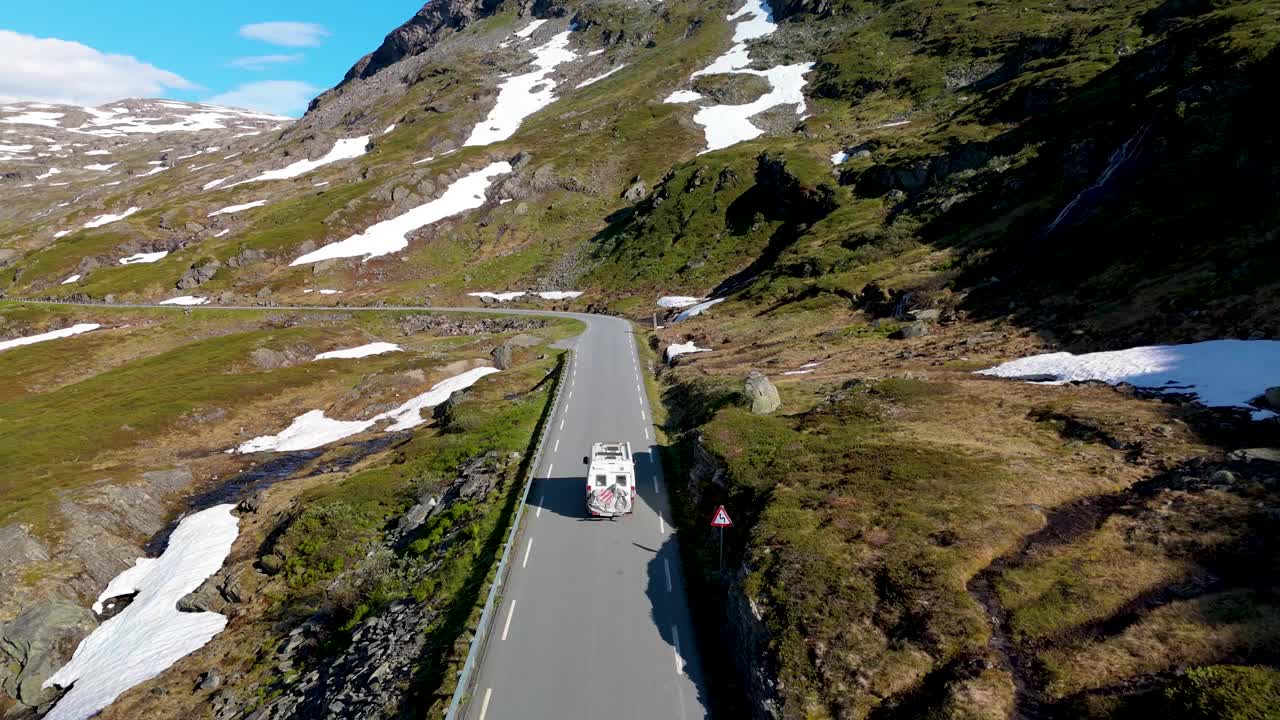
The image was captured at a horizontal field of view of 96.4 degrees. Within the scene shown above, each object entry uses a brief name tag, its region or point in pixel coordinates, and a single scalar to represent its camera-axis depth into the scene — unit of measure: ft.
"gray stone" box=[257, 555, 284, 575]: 90.99
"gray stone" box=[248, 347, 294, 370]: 224.27
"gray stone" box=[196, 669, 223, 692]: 67.97
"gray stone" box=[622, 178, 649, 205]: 408.05
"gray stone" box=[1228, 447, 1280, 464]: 55.00
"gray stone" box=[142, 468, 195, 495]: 128.67
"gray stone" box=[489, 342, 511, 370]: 185.06
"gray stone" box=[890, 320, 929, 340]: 137.69
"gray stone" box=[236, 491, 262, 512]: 115.96
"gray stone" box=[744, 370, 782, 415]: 98.94
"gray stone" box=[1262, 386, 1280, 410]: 65.87
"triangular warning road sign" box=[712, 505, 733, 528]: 59.57
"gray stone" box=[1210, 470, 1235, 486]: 53.21
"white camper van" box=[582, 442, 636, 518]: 74.13
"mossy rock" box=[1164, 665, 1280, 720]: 28.66
